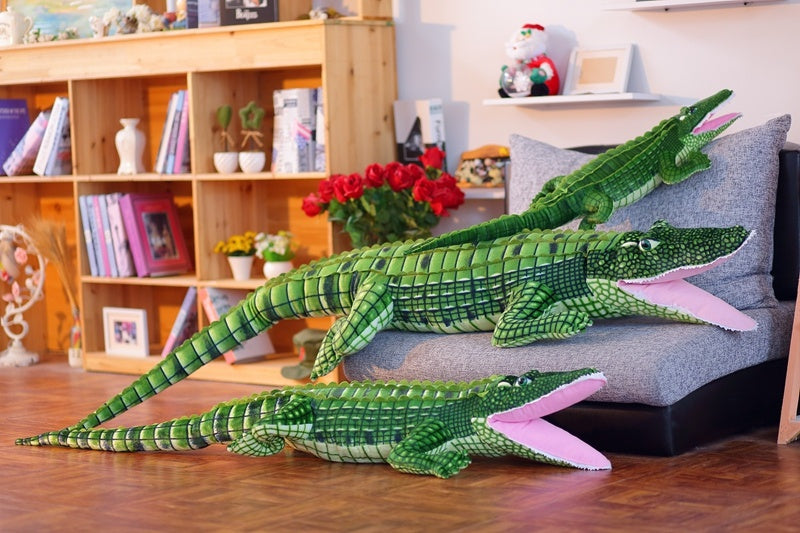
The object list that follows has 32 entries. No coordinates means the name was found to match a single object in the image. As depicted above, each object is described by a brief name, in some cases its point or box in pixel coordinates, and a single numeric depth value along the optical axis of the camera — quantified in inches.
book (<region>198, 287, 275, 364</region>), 198.2
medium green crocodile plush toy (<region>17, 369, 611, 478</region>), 122.3
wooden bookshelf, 186.9
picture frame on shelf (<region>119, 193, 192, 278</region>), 208.1
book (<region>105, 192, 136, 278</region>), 208.7
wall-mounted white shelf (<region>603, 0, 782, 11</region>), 162.7
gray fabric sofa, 128.5
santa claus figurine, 175.0
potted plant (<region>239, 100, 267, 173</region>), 194.9
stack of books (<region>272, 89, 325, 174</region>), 189.5
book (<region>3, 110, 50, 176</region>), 218.7
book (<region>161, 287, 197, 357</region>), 204.2
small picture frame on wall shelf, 172.0
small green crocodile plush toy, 145.3
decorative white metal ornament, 220.2
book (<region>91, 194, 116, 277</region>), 210.1
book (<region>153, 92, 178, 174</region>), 203.0
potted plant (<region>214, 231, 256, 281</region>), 197.9
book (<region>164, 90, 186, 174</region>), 202.4
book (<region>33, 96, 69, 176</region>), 215.0
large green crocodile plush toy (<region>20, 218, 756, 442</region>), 133.7
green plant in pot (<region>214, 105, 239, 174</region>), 195.8
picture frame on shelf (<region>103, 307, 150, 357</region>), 210.2
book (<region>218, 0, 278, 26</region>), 189.0
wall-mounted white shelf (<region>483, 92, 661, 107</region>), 168.6
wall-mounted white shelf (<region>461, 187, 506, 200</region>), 181.3
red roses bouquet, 176.1
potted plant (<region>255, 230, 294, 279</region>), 194.9
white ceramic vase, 208.2
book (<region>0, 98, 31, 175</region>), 222.7
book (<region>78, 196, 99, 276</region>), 211.2
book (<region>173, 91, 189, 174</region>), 202.1
